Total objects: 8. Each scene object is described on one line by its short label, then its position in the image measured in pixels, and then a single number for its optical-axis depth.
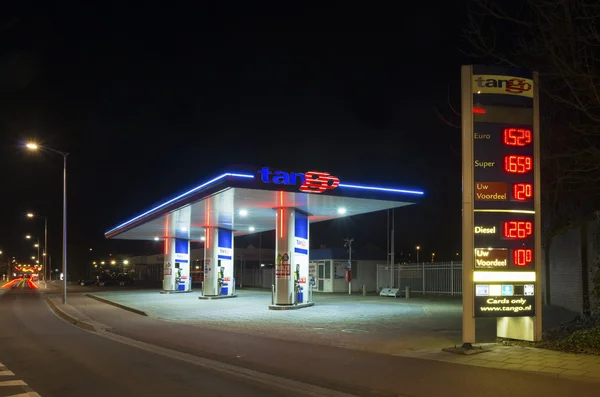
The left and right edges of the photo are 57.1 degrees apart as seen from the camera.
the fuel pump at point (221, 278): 33.56
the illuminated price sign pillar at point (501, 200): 11.97
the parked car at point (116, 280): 63.28
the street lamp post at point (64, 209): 29.13
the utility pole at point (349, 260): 36.76
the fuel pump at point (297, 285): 24.59
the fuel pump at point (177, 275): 42.59
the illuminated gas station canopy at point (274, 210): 20.84
